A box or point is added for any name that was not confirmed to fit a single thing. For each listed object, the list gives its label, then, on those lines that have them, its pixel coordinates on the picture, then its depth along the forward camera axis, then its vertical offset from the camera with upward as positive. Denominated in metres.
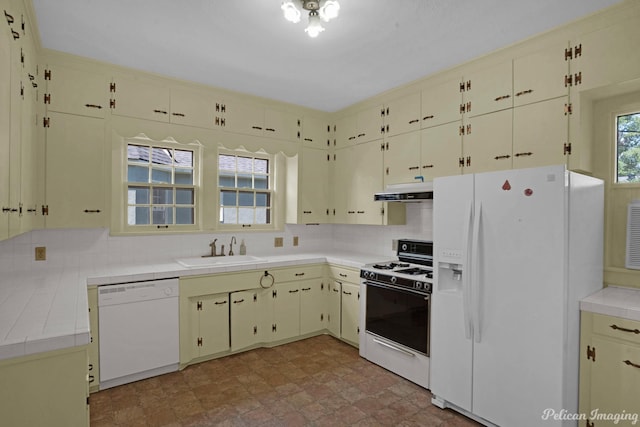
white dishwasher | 2.72 -1.00
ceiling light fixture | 1.96 +1.16
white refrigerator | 2.01 -0.49
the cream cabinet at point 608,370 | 1.92 -0.92
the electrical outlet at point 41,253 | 2.96 -0.38
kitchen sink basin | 3.46 -0.54
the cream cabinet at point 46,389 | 1.34 -0.73
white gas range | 2.81 -0.89
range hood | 3.10 +0.17
